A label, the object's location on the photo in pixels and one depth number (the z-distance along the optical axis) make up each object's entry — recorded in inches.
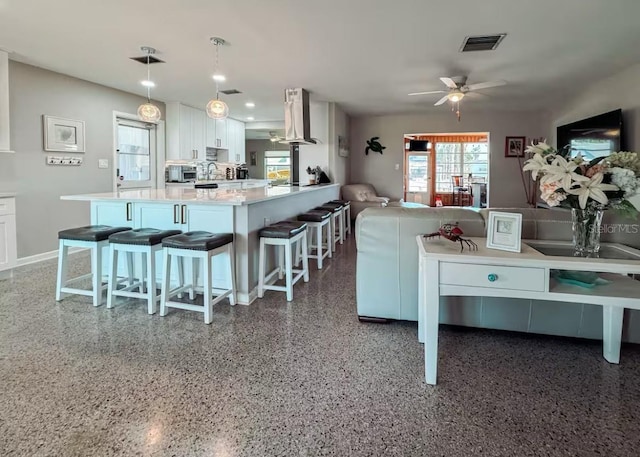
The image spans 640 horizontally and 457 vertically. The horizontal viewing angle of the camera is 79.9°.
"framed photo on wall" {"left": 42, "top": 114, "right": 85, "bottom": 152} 190.4
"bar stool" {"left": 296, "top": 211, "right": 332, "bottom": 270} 171.9
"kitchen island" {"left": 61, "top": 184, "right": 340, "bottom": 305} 127.4
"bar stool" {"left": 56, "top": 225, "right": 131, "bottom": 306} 123.0
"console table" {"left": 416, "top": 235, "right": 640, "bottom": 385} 70.1
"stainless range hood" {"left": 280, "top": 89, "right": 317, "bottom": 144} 230.8
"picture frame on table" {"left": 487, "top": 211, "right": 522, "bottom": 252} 76.0
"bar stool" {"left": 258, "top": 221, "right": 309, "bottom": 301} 130.3
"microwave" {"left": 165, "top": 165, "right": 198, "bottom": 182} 283.7
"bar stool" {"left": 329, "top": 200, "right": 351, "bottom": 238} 274.2
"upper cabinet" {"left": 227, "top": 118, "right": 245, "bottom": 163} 354.3
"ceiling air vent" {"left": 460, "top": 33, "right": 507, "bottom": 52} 145.1
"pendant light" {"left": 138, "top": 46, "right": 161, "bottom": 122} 179.0
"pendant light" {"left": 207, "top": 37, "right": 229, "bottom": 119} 171.6
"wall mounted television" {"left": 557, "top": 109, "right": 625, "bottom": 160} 198.4
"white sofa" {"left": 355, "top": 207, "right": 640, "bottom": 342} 95.0
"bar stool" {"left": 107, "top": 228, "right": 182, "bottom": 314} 116.3
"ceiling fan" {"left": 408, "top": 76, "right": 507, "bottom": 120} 188.2
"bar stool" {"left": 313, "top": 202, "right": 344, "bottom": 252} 209.5
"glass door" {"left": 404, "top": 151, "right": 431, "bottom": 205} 469.4
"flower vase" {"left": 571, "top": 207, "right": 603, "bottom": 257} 77.0
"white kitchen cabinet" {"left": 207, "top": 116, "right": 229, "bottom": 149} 321.1
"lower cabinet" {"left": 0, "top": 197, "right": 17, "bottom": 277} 167.0
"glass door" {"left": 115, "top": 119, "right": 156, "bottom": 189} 243.1
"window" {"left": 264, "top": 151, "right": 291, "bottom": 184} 527.2
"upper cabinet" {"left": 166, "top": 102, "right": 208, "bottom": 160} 280.4
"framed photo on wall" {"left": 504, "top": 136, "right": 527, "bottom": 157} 330.6
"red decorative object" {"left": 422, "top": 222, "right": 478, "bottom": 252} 81.4
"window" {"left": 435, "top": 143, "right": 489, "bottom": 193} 482.3
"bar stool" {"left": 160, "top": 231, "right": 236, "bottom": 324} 110.1
